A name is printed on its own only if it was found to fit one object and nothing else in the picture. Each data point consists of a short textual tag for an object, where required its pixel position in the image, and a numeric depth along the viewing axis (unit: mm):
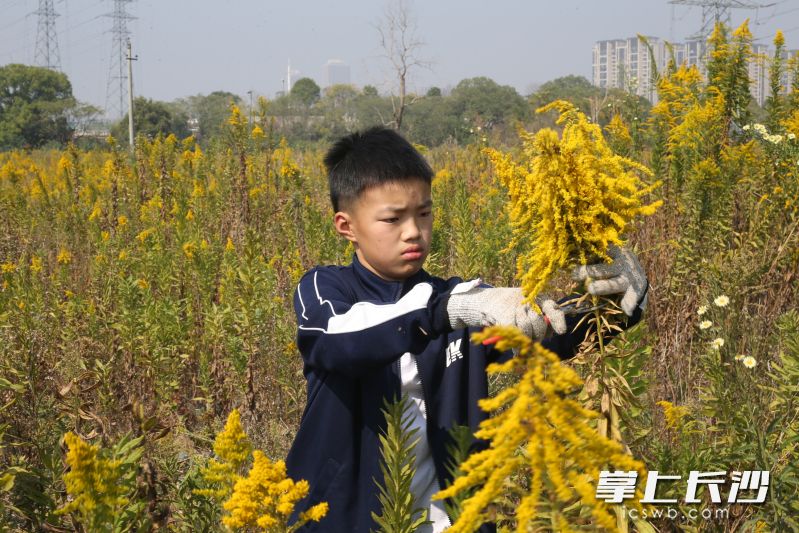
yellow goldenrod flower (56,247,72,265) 4863
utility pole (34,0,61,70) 45016
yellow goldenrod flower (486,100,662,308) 1328
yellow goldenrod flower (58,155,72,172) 7267
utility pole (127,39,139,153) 18922
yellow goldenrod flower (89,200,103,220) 5500
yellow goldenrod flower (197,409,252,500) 1389
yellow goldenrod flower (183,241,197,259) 4188
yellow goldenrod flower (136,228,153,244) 4668
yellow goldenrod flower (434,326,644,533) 790
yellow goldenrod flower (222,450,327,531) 1236
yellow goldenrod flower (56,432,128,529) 1258
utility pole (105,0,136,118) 39109
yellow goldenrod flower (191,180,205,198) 6098
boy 1619
